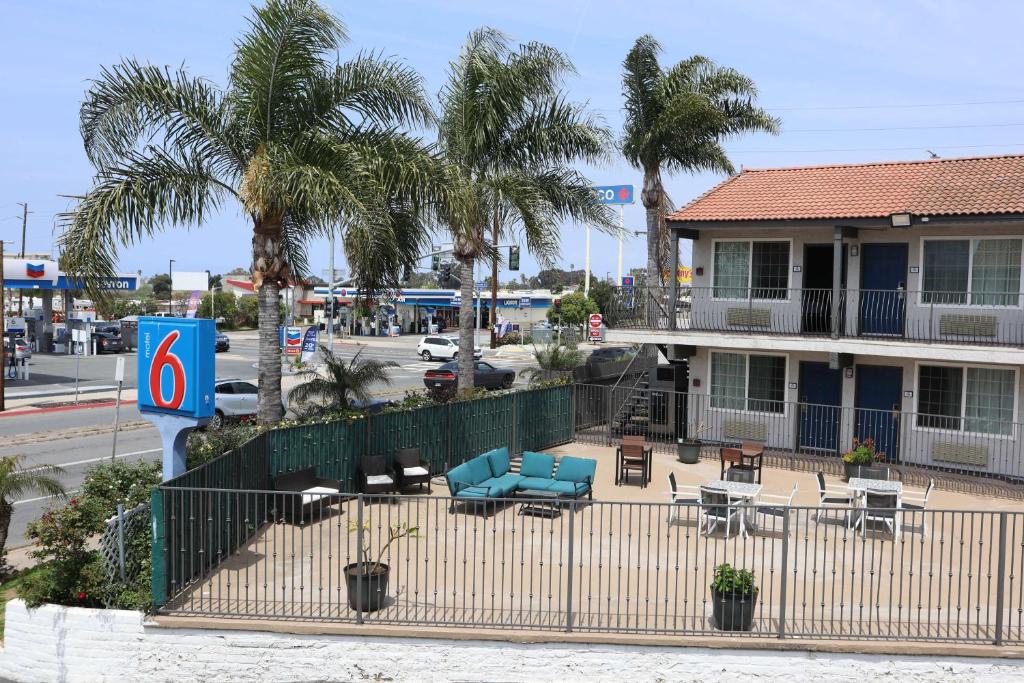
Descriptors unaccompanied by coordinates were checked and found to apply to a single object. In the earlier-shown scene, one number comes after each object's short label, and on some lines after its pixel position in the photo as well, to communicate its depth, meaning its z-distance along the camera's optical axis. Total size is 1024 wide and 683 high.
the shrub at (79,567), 9.52
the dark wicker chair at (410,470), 15.41
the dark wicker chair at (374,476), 15.00
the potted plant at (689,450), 19.94
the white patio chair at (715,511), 13.02
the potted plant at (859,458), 17.62
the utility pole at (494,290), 41.98
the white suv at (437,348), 53.75
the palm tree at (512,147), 19.41
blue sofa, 14.22
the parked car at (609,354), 34.72
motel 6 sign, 10.35
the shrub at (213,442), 12.05
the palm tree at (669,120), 28.19
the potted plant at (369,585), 9.42
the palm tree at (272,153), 13.53
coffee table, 14.05
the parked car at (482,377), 34.97
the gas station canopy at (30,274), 42.44
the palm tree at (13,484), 11.25
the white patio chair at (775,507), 9.58
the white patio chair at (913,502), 14.97
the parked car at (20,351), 40.00
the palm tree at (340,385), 16.31
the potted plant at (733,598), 9.17
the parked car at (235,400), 26.53
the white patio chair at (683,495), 13.80
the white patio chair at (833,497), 14.20
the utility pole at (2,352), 29.85
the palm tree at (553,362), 24.16
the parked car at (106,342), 55.09
